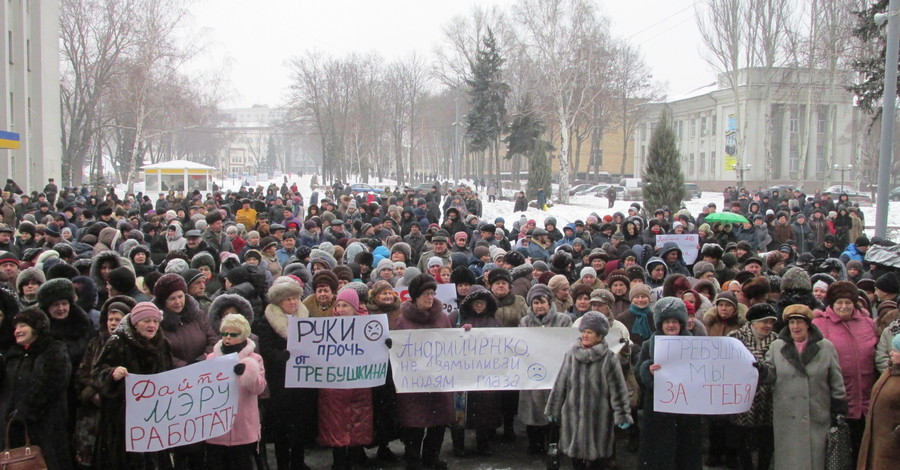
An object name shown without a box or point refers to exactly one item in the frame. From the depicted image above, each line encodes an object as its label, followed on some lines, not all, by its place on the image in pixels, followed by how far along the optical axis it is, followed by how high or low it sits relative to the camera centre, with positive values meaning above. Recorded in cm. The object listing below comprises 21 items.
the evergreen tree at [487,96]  4947 +614
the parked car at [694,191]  5504 +22
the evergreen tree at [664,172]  2720 +76
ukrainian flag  2908 +156
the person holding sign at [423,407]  633 -181
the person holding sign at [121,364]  511 -121
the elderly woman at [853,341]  604 -114
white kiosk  3922 +37
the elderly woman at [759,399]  620 -166
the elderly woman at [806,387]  583 -145
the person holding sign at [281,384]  605 -157
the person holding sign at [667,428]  579 -180
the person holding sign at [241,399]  543 -156
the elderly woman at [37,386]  502 -134
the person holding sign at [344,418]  611 -185
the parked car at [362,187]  5011 +4
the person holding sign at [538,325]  676 -118
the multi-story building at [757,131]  5547 +562
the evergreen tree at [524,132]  4788 +369
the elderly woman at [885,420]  517 -152
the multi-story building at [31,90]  3391 +431
